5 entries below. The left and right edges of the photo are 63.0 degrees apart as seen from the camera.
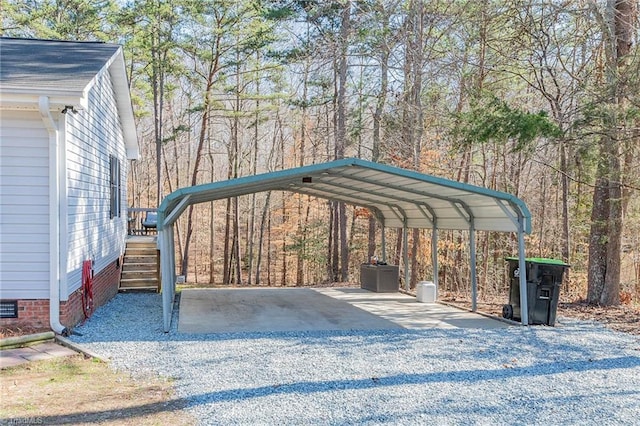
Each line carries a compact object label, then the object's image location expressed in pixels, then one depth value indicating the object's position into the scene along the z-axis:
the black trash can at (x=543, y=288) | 8.16
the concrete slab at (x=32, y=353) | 5.29
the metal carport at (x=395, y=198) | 7.71
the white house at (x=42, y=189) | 6.23
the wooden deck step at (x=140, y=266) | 11.84
